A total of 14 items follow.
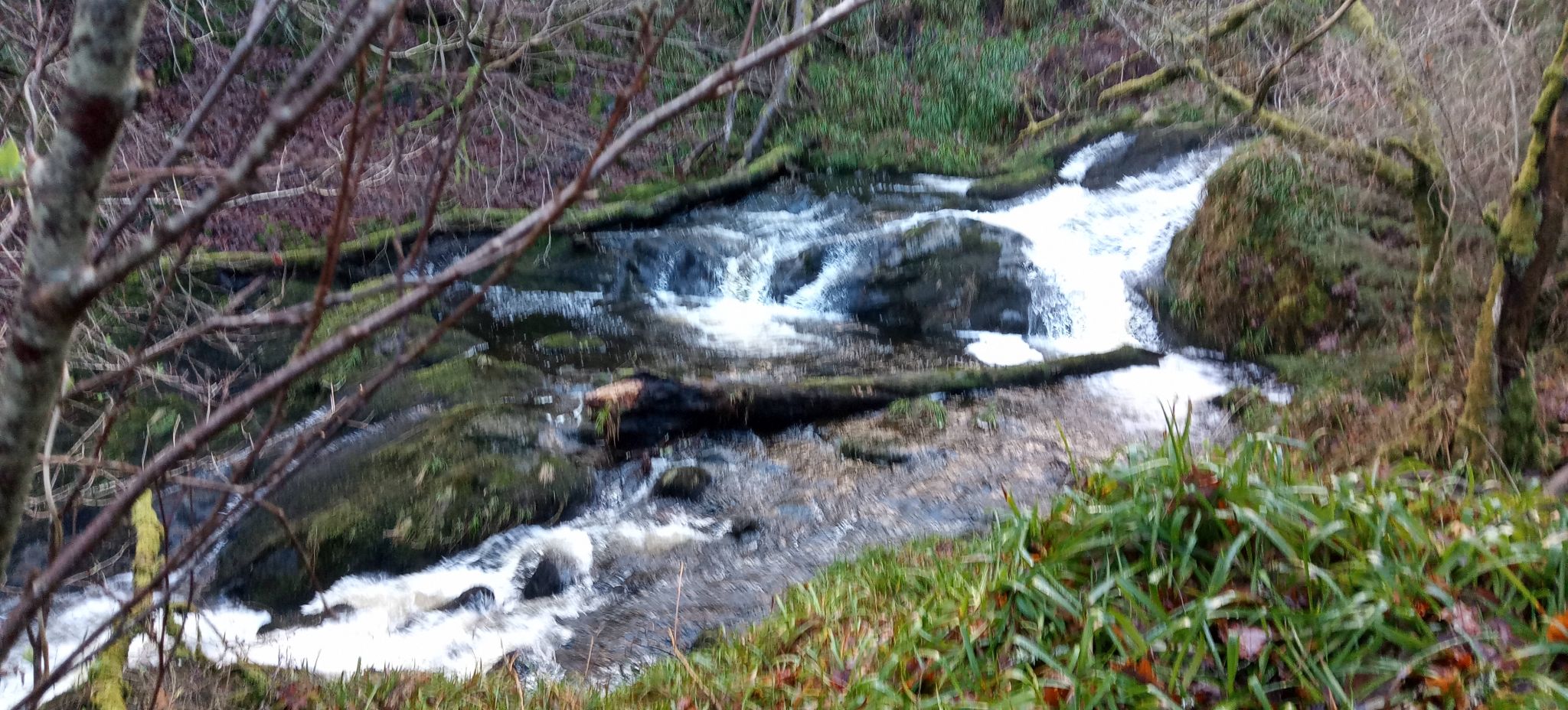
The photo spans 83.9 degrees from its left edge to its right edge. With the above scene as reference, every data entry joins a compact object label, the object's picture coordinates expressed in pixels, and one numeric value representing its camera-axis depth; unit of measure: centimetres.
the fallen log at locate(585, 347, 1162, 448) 662
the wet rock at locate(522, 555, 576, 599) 520
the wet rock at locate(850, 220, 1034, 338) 1028
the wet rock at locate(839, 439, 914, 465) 664
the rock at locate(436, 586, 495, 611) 505
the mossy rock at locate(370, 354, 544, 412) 722
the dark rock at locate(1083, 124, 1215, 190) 1257
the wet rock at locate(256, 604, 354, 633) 480
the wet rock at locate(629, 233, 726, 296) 1165
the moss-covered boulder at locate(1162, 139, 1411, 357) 805
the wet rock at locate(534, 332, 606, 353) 926
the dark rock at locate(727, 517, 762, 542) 569
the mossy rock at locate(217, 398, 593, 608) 516
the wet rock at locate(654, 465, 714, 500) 616
